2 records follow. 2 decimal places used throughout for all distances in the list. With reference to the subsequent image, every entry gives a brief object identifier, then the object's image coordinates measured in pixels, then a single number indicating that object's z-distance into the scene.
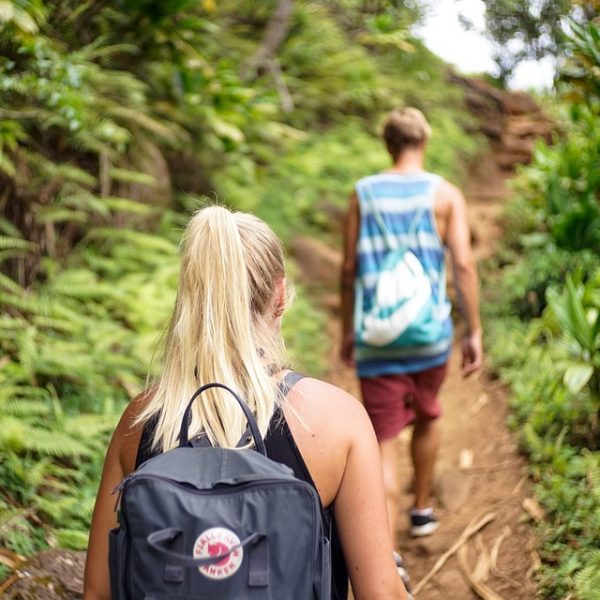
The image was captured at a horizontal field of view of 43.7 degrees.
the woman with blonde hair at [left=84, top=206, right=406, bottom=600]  1.80
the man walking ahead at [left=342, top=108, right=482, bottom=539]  3.84
